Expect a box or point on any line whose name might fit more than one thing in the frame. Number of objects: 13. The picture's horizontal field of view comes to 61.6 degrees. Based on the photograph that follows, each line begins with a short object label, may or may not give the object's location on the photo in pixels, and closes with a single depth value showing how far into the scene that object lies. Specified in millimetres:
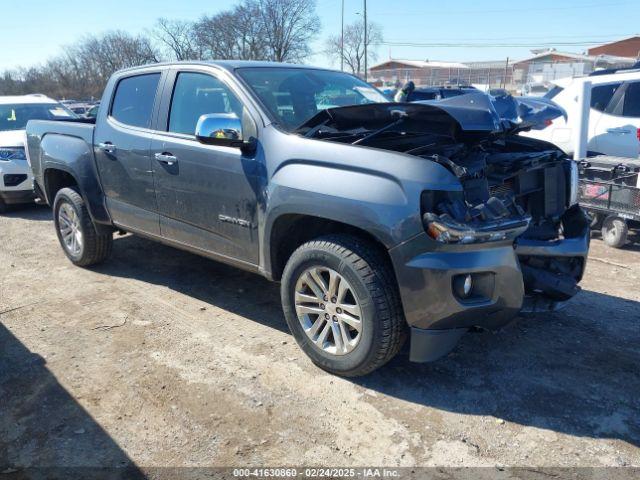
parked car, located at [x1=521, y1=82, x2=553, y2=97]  28055
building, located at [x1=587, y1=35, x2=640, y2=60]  58031
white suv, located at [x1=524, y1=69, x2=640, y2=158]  7148
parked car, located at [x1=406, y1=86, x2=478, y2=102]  11638
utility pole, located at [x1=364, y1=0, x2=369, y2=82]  40062
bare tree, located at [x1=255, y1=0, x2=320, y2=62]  52250
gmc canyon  2791
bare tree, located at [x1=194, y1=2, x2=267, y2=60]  51438
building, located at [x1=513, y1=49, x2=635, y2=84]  28738
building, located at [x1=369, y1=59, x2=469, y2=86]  38675
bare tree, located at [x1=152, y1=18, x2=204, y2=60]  51281
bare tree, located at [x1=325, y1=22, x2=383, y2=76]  57938
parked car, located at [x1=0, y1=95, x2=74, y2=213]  8070
